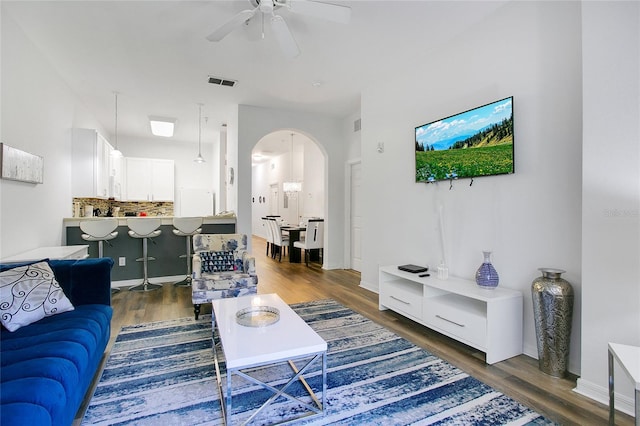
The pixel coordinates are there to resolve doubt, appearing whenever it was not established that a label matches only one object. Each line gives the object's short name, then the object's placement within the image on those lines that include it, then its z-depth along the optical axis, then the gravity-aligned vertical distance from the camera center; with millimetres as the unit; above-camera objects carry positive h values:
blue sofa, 1251 -705
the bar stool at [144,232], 4484 -309
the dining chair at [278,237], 7043 -599
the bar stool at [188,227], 4684 -253
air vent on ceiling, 4219 +1714
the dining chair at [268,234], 7574 -568
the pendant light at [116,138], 5783 +1666
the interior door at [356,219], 5878 -167
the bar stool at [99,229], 4199 -255
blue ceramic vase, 2695 -536
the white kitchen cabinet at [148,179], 7352 +711
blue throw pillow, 3653 -583
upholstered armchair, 3279 -659
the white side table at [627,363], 1292 -663
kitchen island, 4742 -602
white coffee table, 1666 -748
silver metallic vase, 2232 -748
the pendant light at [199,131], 5625 +1732
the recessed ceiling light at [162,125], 5775 +1542
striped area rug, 1836 -1165
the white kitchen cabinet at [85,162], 4609 +690
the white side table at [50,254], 2818 -429
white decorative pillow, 1898 -539
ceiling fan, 2295 +1433
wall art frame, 2658 +404
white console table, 2486 -858
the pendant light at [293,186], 8359 +626
